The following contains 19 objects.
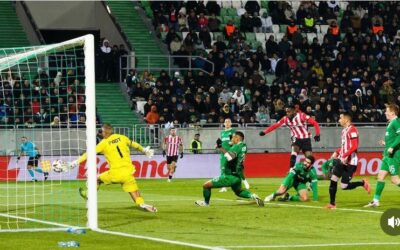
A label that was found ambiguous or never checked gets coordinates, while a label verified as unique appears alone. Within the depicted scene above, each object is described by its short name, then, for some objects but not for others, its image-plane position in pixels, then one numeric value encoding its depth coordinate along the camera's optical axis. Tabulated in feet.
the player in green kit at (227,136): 99.74
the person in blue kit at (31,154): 112.68
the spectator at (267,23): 168.14
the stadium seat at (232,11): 168.66
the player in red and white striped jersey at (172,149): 123.75
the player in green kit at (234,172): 74.43
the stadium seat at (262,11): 170.71
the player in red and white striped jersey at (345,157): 73.92
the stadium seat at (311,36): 169.43
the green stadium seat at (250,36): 165.89
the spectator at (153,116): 137.80
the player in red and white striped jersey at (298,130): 94.12
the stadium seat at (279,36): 167.24
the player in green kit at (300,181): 80.48
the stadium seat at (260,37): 167.12
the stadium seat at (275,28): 168.66
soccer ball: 62.39
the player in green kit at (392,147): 73.44
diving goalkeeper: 69.46
